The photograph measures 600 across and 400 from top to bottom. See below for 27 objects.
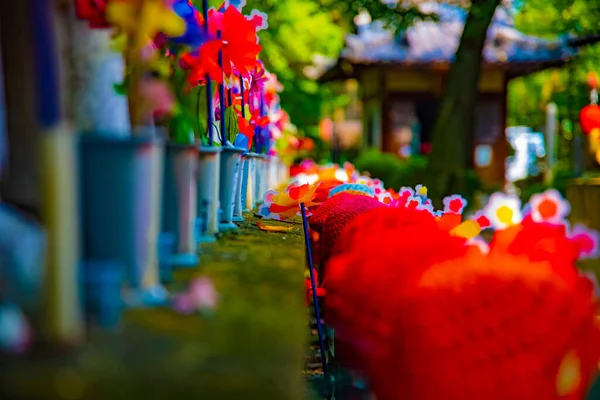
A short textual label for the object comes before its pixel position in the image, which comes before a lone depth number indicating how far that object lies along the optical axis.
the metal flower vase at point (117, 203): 2.24
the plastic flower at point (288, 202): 3.27
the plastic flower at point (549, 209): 2.65
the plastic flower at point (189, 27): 2.55
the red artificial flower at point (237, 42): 2.82
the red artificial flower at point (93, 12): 2.36
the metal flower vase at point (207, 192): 2.63
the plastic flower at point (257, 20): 3.08
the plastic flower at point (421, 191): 3.62
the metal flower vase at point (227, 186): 2.90
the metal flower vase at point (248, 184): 3.50
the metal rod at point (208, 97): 2.73
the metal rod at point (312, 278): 2.98
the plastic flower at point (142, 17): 2.31
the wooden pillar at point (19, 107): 2.35
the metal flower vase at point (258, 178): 4.01
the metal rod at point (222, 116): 3.00
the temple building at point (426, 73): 17.86
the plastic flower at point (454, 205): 2.98
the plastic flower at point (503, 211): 2.69
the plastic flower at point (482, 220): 2.75
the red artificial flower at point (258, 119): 4.43
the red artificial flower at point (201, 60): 2.57
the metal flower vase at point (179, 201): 2.42
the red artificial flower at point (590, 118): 10.39
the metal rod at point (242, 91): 3.67
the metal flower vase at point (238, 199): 3.12
